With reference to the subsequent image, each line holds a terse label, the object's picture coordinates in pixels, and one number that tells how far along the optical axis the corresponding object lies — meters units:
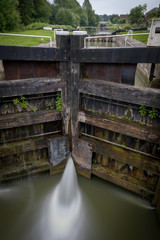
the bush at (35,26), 20.14
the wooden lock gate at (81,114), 4.50
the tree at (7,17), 15.71
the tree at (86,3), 88.81
